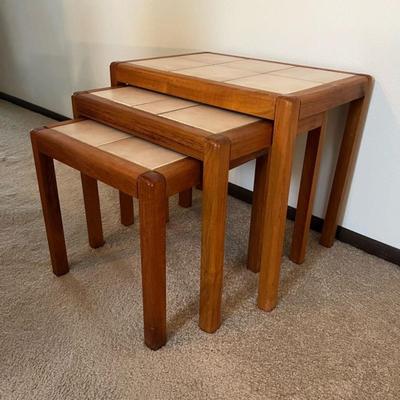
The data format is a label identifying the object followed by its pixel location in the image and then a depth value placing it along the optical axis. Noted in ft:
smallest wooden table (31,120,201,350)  2.63
